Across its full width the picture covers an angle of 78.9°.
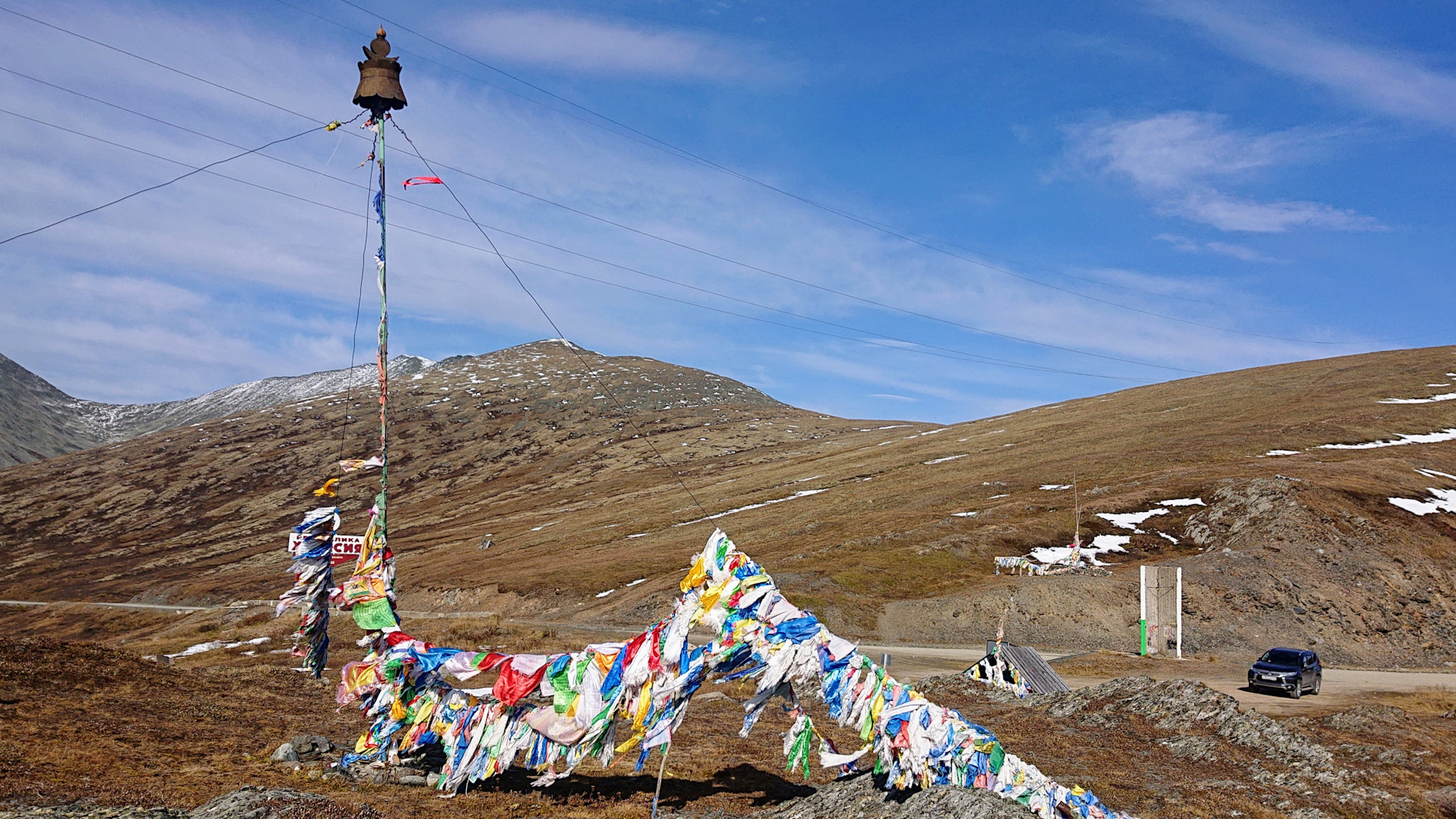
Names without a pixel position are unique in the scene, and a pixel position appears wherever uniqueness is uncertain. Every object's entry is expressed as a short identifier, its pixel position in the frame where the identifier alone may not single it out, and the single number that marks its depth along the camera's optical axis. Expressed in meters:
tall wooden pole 18.52
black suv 35.81
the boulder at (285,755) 18.17
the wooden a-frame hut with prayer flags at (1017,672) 32.22
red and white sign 19.63
